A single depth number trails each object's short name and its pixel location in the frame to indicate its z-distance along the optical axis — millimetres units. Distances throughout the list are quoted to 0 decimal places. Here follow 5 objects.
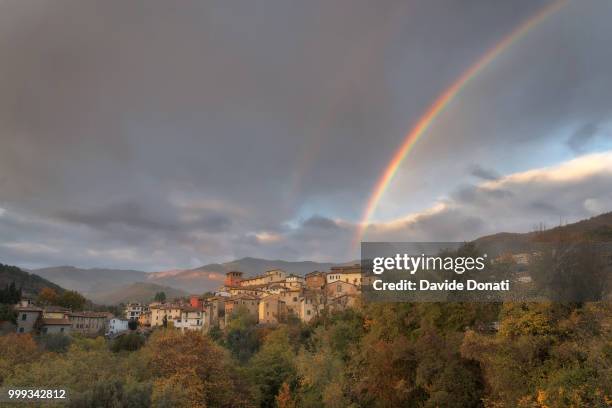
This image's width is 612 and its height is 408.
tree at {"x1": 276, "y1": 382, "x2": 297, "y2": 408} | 39806
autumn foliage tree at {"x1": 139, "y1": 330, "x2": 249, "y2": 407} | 28828
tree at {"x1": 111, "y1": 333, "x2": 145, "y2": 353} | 67188
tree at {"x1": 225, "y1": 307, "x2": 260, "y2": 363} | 60500
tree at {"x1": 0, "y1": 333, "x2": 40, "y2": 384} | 30016
